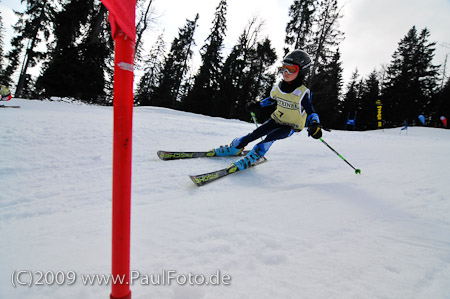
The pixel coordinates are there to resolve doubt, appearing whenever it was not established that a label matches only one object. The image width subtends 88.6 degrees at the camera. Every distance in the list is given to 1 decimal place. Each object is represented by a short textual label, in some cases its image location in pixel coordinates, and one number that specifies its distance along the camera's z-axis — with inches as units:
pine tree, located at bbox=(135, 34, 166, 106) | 1395.2
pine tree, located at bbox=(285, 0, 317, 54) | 815.1
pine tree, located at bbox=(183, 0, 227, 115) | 1087.6
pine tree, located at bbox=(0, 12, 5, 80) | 1465.9
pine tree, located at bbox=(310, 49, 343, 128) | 1067.9
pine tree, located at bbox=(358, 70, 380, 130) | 1168.2
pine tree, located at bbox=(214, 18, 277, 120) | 1067.9
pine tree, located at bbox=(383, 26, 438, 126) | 1039.6
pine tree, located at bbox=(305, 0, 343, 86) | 751.1
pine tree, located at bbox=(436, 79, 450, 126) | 993.5
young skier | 140.6
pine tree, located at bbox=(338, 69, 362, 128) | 1270.9
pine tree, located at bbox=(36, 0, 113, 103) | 595.5
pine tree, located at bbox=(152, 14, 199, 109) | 1178.0
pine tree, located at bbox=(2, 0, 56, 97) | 771.4
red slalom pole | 30.7
